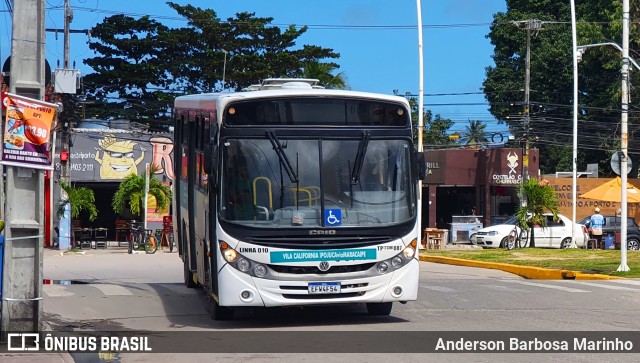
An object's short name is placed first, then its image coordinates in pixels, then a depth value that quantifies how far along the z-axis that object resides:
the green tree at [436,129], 80.06
